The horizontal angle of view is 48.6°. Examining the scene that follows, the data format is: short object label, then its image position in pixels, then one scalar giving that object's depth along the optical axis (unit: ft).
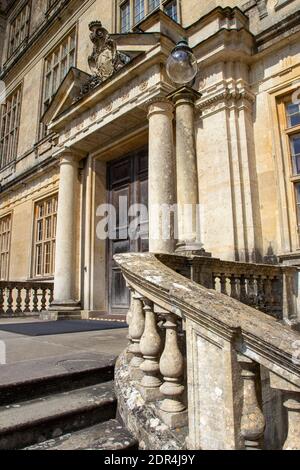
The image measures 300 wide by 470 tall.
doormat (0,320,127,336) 17.07
